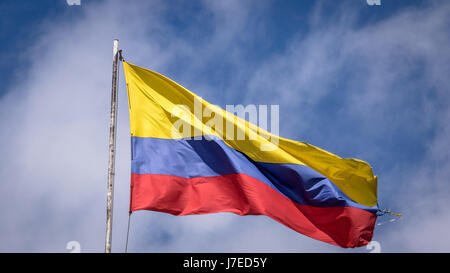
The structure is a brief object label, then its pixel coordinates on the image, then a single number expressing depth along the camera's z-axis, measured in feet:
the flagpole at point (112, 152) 46.16
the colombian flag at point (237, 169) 51.52
